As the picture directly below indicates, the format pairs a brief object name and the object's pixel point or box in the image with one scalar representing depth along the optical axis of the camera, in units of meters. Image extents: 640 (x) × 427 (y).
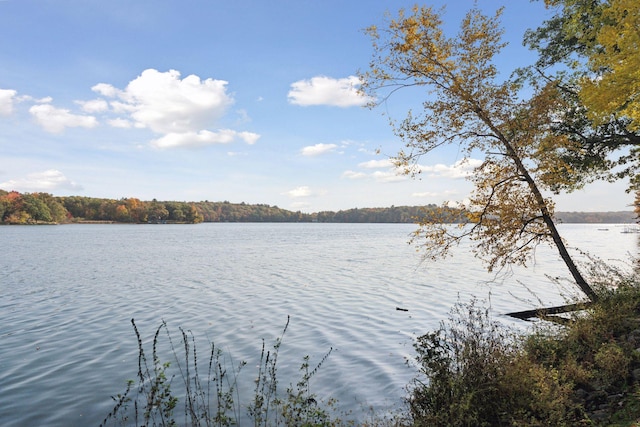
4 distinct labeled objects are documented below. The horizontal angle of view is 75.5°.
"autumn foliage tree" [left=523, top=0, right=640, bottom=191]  10.88
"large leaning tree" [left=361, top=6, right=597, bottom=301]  14.20
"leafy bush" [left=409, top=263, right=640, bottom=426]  6.96
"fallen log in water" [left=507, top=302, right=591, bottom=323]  13.36
